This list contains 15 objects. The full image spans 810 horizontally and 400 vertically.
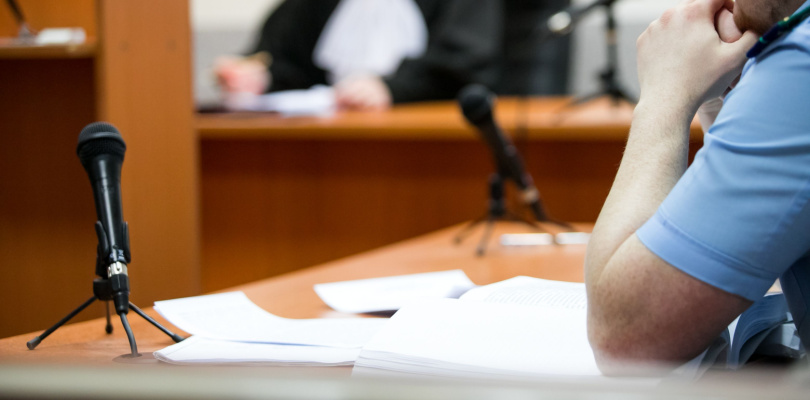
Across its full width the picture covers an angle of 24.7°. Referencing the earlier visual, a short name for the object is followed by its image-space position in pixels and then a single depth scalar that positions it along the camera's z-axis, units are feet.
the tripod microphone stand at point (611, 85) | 13.65
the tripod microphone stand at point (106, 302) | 7.00
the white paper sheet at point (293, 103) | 15.82
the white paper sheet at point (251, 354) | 6.80
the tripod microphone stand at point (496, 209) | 9.84
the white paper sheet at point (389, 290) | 7.77
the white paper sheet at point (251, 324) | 7.15
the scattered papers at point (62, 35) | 10.07
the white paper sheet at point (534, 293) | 7.42
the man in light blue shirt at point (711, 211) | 6.16
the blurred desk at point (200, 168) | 9.43
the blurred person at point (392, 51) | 19.52
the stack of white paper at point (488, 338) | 6.54
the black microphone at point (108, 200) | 6.93
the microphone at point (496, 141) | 9.48
